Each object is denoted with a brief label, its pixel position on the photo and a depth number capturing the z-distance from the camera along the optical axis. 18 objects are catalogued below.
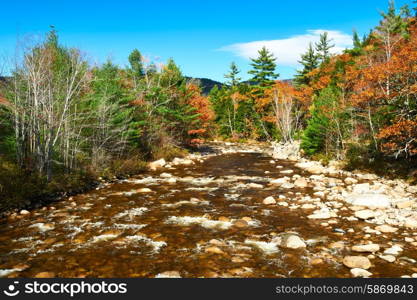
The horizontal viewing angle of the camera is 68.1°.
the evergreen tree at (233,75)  59.72
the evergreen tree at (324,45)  48.51
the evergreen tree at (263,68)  46.44
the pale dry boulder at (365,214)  9.24
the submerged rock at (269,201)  11.30
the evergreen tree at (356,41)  42.01
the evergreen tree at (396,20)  31.56
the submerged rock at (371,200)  10.22
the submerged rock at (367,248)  6.95
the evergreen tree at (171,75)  27.36
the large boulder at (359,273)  5.86
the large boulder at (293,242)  7.29
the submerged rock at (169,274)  5.92
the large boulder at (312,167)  17.77
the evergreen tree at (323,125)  20.56
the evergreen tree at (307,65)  44.81
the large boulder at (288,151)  25.60
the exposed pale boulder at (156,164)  19.46
